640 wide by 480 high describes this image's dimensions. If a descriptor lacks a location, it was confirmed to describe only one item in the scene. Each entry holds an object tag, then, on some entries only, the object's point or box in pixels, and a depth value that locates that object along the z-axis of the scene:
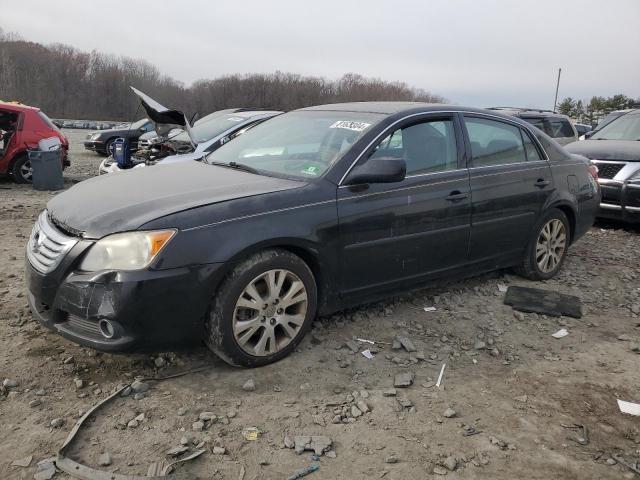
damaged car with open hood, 8.08
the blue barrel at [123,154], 9.11
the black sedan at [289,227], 2.94
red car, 10.42
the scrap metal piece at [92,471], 2.37
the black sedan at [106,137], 17.70
